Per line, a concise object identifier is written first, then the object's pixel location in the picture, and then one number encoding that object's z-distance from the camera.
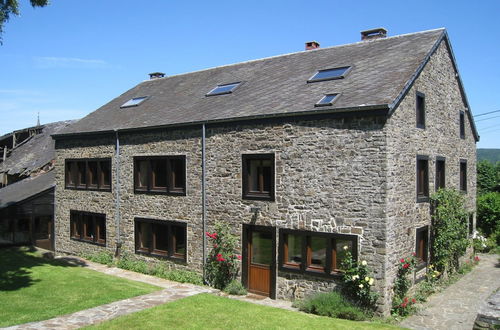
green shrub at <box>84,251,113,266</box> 19.23
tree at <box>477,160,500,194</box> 29.44
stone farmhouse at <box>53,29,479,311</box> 12.47
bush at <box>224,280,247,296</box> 14.63
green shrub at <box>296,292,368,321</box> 12.02
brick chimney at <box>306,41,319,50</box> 20.05
